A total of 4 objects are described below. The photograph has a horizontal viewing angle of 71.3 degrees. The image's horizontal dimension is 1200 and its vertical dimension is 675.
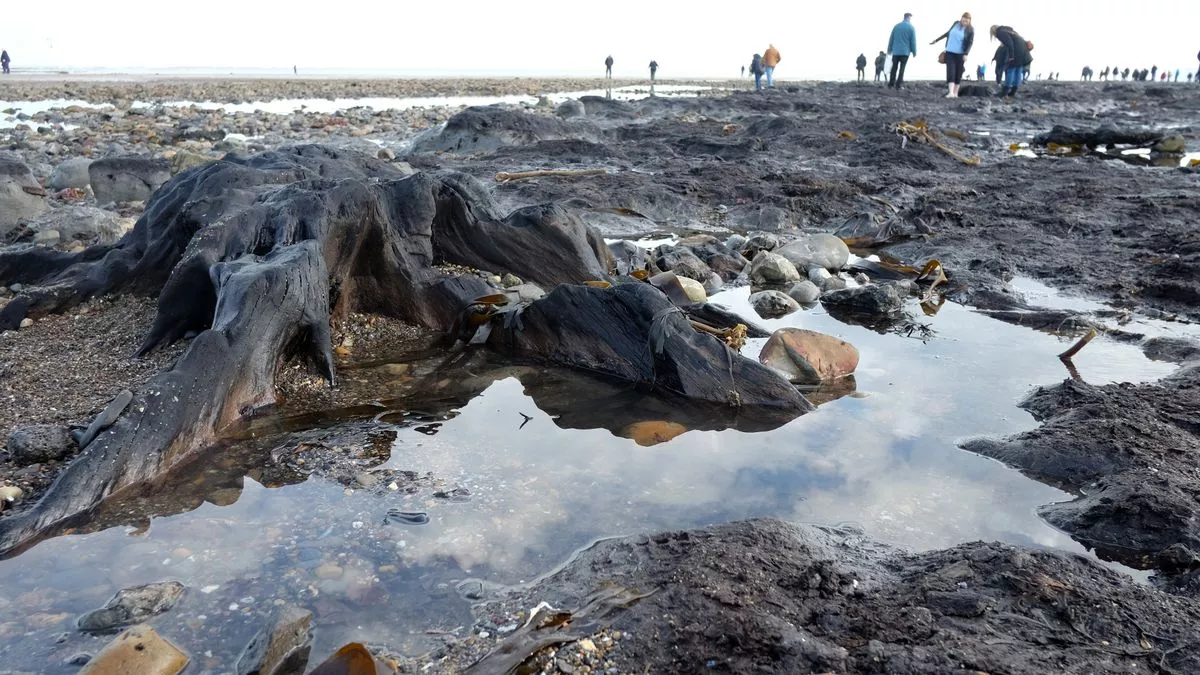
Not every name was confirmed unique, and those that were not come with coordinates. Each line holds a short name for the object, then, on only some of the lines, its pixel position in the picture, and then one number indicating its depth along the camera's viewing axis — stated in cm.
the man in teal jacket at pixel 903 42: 2456
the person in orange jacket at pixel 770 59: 3500
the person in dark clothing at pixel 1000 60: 2871
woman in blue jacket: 2209
